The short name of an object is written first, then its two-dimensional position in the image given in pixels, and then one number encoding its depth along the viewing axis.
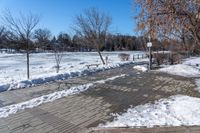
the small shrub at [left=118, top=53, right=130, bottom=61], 19.20
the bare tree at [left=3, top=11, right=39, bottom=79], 8.06
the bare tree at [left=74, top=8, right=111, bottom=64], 14.36
